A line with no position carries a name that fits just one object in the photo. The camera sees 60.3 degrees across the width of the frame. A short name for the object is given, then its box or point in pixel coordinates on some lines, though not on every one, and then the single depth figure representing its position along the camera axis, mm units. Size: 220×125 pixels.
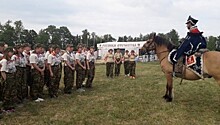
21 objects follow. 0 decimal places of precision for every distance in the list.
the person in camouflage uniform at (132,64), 11908
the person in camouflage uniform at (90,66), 8383
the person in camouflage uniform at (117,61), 12648
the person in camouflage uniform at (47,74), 6775
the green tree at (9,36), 49745
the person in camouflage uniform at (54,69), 6553
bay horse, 5322
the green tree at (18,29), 54522
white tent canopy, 26884
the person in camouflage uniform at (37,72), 6003
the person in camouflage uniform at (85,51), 8044
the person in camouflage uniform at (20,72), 5702
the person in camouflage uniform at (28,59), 6191
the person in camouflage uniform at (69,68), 7091
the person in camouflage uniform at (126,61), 12528
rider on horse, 5604
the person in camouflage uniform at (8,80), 4982
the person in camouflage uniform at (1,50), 5278
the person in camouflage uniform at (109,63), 11851
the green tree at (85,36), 69937
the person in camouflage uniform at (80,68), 7602
